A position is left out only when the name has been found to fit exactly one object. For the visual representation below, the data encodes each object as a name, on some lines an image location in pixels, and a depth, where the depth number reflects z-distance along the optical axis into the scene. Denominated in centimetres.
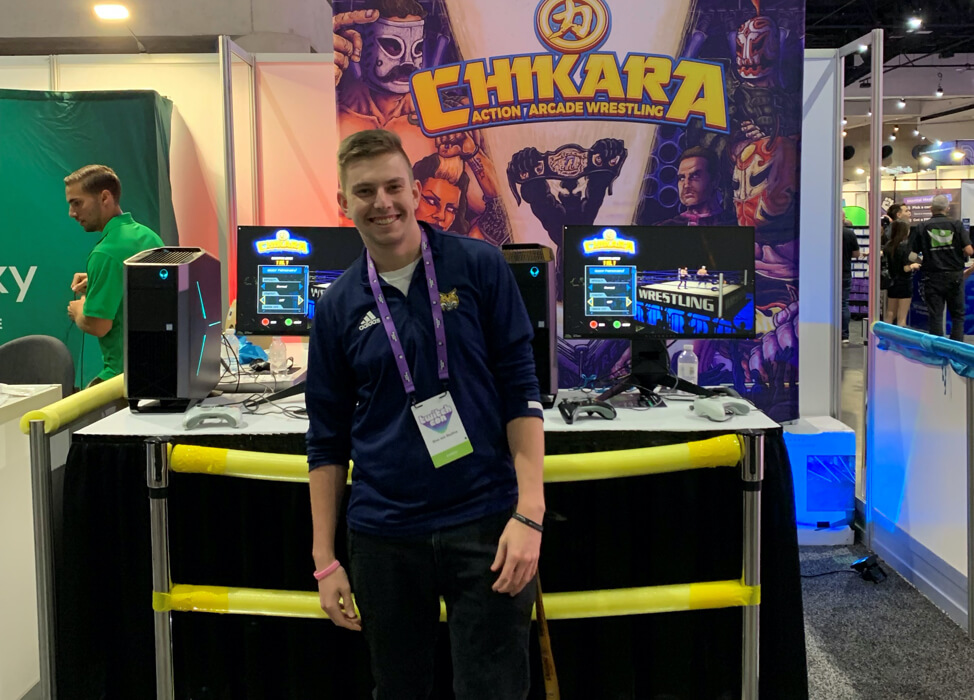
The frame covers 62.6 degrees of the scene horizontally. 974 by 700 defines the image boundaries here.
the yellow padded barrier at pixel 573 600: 192
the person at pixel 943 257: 819
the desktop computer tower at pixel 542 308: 242
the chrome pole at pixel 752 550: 193
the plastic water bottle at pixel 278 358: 299
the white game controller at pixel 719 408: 222
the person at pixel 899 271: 859
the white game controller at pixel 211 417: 217
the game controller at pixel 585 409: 223
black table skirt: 211
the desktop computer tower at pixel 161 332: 234
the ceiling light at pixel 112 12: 659
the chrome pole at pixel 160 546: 188
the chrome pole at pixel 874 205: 351
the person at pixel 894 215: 916
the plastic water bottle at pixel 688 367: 282
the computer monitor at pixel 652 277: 262
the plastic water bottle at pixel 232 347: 313
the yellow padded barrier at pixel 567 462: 188
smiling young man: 139
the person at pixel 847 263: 693
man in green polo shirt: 304
